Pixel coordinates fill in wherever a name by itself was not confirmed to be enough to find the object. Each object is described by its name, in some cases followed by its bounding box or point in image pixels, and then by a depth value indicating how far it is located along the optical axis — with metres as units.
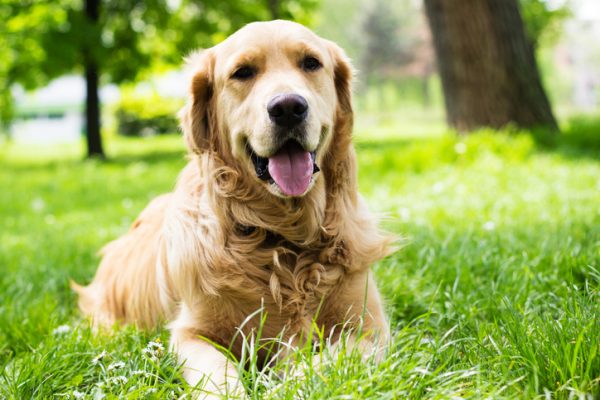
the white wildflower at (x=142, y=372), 1.97
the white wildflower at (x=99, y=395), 1.83
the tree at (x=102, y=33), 13.75
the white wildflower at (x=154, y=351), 2.14
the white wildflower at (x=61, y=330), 2.57
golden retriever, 2.42
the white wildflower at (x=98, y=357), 2.11
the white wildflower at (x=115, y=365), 2.02
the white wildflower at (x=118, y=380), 1.93
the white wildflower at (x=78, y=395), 1.86
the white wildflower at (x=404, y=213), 4.72
